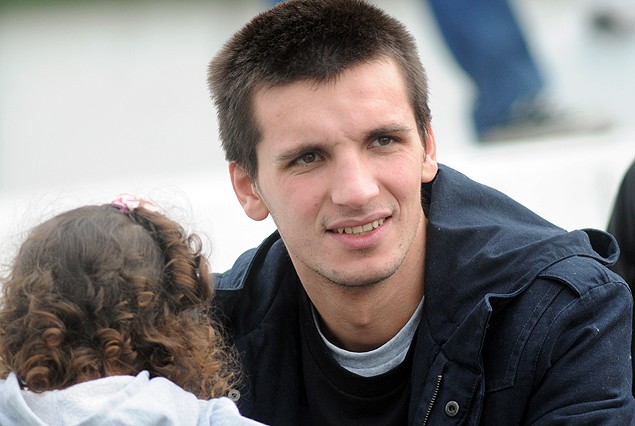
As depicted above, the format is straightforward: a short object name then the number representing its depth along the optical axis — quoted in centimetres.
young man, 472
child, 418
